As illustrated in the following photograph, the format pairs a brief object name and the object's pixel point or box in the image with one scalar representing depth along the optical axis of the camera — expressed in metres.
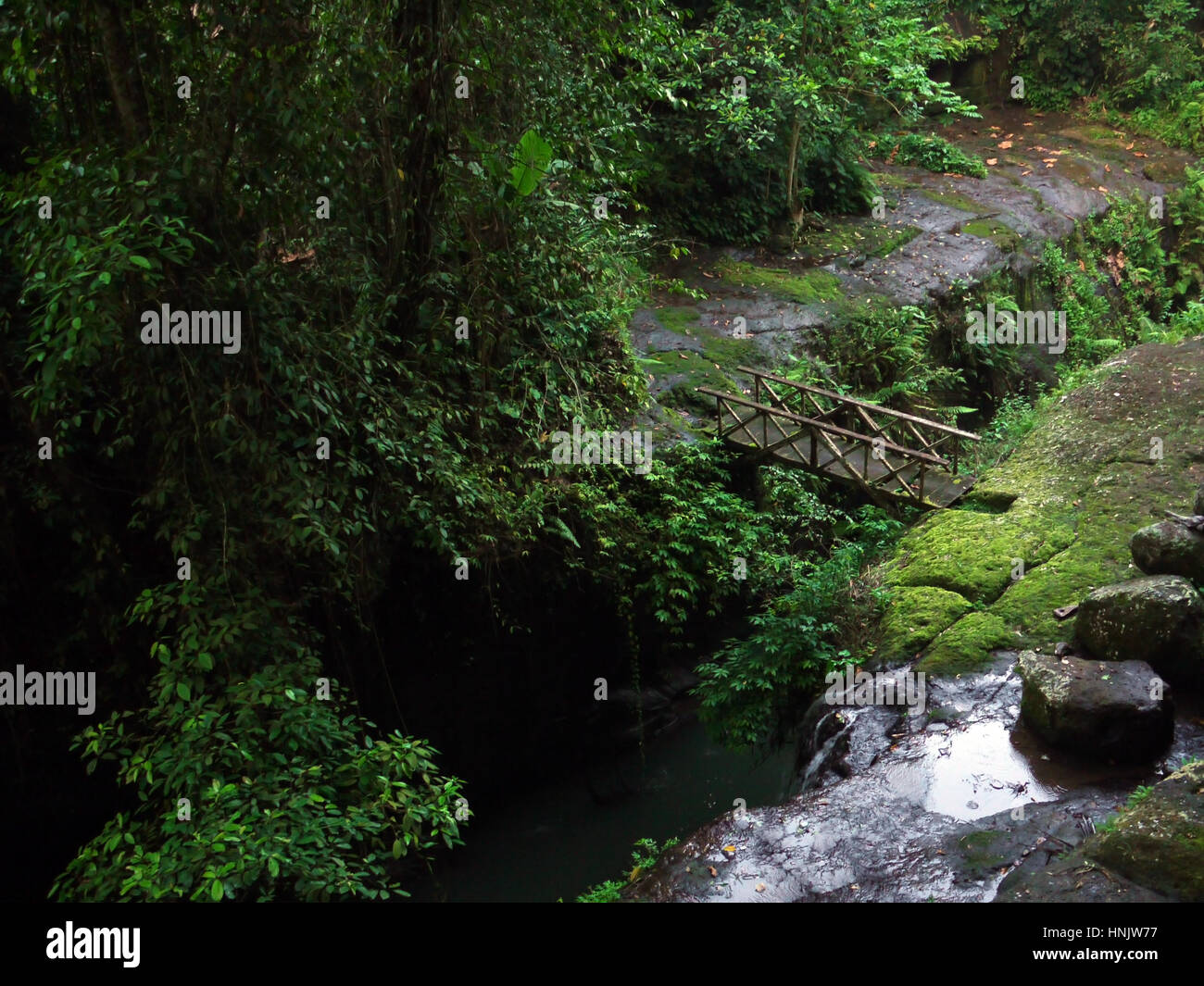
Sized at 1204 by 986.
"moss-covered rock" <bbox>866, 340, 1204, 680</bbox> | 9.19
